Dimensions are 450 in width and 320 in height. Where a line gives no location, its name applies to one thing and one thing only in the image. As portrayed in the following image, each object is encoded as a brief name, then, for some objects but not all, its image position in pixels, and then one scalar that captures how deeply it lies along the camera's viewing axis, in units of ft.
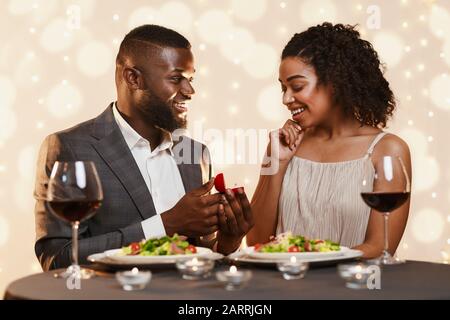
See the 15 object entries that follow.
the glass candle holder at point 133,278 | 4.16
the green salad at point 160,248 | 5.06
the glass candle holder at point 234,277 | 4.12
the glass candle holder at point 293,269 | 4.55
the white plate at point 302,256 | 4.96
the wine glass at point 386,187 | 5.20
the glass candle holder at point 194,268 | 4.54
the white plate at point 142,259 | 4.89
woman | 7.93
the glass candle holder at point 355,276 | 4.17
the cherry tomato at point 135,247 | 5.11
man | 6.81
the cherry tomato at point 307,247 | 5.13
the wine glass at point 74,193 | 4.64
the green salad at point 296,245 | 5.10
